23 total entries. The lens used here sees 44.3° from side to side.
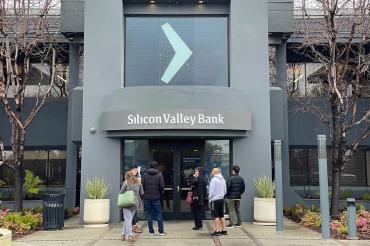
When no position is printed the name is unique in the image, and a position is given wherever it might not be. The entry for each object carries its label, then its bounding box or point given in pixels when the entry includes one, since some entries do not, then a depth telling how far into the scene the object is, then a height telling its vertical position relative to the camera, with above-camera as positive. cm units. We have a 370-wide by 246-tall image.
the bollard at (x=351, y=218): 1207 -157
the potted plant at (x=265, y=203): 1472 -140
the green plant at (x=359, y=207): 1616 -171
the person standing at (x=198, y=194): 1332 -100
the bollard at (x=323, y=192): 1188 -84
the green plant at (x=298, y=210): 1619 -184
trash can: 1402 -155
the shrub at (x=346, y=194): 2088 -160
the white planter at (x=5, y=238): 758 -130
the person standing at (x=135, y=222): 1243 -190
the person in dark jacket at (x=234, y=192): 1409 -100
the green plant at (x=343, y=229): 1265 -195
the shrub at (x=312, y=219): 1446 -195
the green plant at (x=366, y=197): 2058 -169
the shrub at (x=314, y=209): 1687 -185
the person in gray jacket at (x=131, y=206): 1186 -116
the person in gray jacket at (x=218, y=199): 1227 -106
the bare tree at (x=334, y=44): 1568 +419
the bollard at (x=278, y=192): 1319 -93
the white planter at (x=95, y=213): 1463 -169
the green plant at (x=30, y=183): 1902 -94
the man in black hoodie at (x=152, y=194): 1232 -91
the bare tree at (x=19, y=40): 1573 +443
